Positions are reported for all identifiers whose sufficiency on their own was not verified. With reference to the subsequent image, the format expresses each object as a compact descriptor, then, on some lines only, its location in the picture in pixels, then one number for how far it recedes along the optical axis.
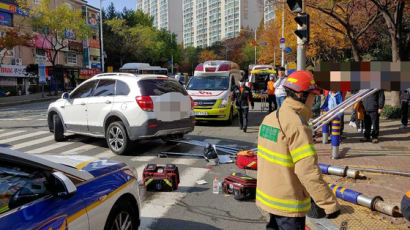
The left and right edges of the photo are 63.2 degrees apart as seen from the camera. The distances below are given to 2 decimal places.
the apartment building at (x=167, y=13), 170.00
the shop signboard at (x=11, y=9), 32.85
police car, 2.26
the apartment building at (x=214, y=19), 148.50
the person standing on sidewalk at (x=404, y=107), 10.69
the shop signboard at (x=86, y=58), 48.31
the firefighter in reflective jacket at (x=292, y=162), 2.34
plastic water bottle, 5.50
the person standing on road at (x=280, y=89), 11.68
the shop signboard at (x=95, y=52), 52.97
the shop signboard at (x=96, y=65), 52.19
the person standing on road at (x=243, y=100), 11.09
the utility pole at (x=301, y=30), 8.62
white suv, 7.56
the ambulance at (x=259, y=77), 25.56
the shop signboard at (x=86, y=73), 41.47
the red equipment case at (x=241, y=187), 5.15
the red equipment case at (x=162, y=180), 5.52
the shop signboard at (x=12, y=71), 29.89
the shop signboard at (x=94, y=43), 51.25
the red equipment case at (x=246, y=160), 6.75
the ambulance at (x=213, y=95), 12.60
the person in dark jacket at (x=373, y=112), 9.02
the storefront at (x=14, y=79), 30.05
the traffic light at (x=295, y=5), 8.55
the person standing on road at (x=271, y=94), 14.68
